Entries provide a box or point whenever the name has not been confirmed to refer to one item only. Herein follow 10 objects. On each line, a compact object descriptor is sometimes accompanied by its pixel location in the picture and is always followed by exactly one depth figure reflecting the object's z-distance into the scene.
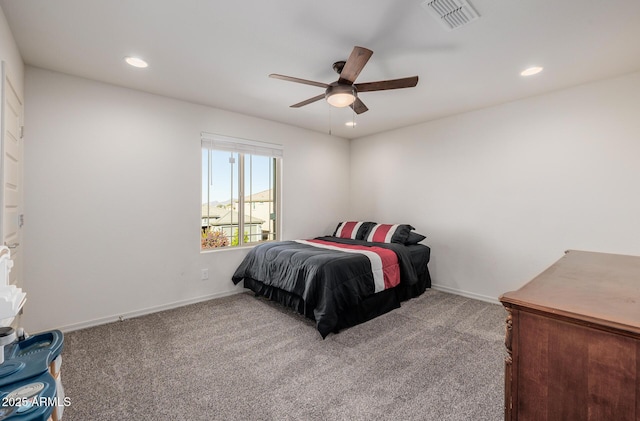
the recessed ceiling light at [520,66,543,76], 2.59
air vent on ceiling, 1.73
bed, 2.72
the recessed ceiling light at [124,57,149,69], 2.44
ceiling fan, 2.09
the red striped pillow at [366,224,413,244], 3.95
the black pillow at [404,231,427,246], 3.96
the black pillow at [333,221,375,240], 4.41
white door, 1.90
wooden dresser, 0.84
